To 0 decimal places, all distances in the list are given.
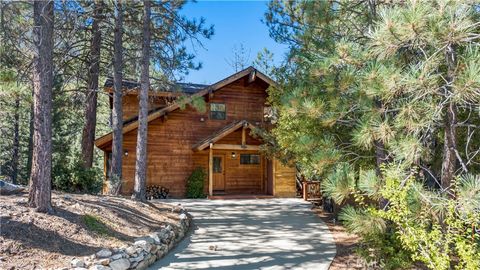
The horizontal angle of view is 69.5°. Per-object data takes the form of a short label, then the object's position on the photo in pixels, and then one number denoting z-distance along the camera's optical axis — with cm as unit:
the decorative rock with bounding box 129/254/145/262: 523
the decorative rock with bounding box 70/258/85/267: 453
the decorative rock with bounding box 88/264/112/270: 455
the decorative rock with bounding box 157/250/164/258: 600
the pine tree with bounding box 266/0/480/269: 377
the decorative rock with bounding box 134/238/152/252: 565
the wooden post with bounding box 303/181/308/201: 1390
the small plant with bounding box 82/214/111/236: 580
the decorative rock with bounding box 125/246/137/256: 529
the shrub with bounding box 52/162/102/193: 1005
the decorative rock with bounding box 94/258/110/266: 474
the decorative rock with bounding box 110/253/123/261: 497
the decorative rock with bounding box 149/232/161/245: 613
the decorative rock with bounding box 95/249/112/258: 494
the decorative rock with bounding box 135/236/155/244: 592
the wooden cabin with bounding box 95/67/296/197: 1461
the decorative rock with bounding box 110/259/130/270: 487
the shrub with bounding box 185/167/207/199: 1489
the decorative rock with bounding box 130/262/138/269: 516
